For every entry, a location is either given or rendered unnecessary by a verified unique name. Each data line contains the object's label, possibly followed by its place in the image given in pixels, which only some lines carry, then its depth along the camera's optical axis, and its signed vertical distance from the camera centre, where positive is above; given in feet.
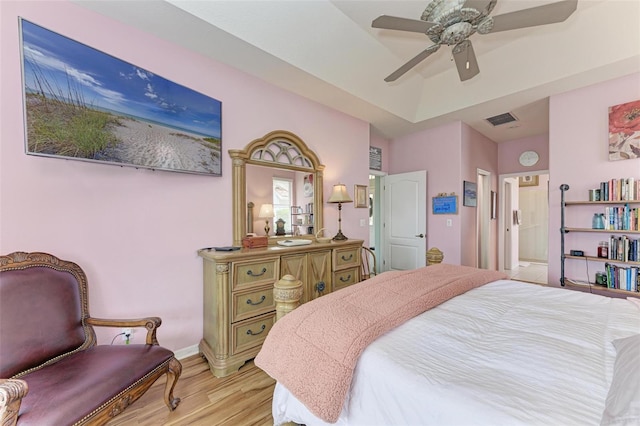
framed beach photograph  4.85 +2.33
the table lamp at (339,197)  9.76 +0.57
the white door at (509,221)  17.58 -0.74
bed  2.30 -1.77
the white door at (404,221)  13.28 -0.51
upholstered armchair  3.50 -2.47
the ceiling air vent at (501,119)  11.86 +4.50
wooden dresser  6.40 -2.27
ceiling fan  4.83 +3.92
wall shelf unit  8.08 -1.62
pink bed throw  3.15 -1.73
